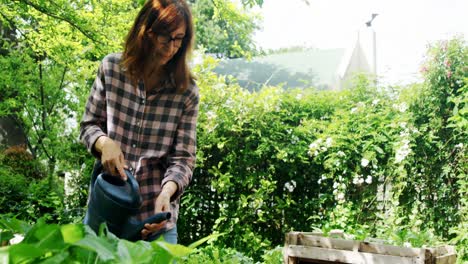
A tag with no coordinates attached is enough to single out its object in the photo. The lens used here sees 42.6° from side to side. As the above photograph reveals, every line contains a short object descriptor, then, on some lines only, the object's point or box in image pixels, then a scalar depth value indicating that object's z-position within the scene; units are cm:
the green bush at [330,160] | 494
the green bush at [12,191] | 717
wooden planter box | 341
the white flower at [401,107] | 522
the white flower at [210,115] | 607
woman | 195
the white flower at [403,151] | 495
